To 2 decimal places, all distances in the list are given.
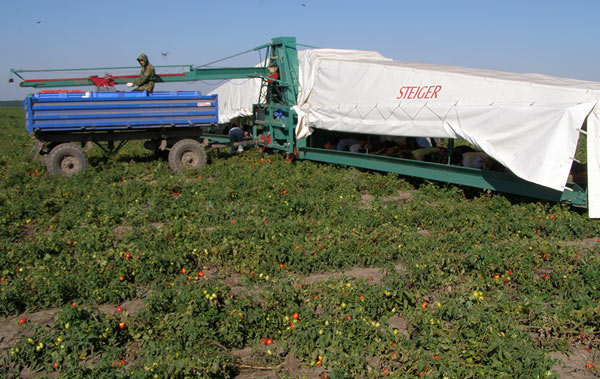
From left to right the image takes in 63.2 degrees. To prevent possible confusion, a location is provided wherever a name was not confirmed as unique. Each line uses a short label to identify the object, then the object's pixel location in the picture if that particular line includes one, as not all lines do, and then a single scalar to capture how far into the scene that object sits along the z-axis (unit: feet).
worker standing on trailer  39.73
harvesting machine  33.71
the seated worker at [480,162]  30.50
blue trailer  35.96
